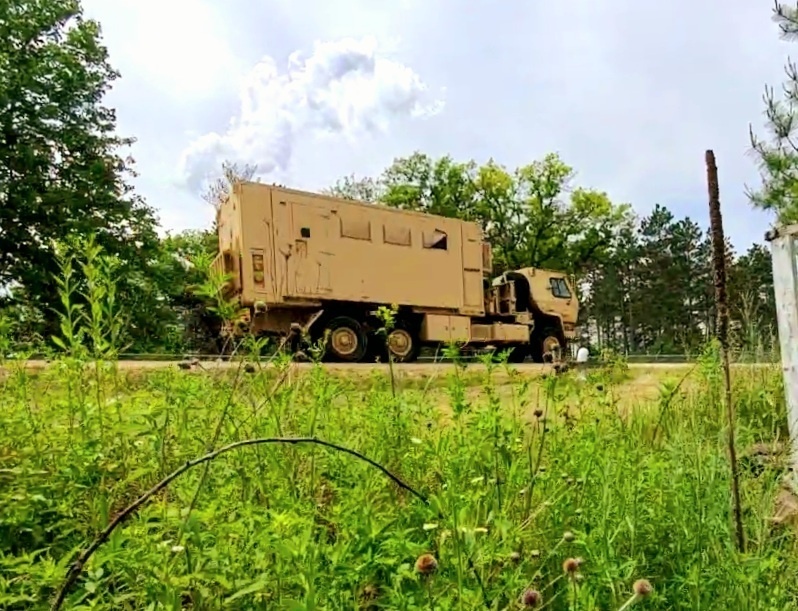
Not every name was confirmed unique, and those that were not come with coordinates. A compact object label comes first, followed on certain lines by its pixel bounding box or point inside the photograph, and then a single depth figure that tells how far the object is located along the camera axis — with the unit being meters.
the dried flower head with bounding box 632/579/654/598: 1.09
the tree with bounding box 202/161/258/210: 24.45
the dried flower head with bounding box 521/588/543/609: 1.11
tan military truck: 11.77
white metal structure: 3.00
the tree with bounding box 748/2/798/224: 9.55
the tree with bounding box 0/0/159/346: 17.19
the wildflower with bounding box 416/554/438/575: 1.06
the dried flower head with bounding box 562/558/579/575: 1.16
